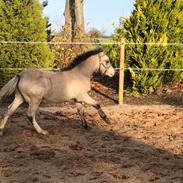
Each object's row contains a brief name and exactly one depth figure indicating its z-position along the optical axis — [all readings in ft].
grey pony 26.20
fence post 37.40
